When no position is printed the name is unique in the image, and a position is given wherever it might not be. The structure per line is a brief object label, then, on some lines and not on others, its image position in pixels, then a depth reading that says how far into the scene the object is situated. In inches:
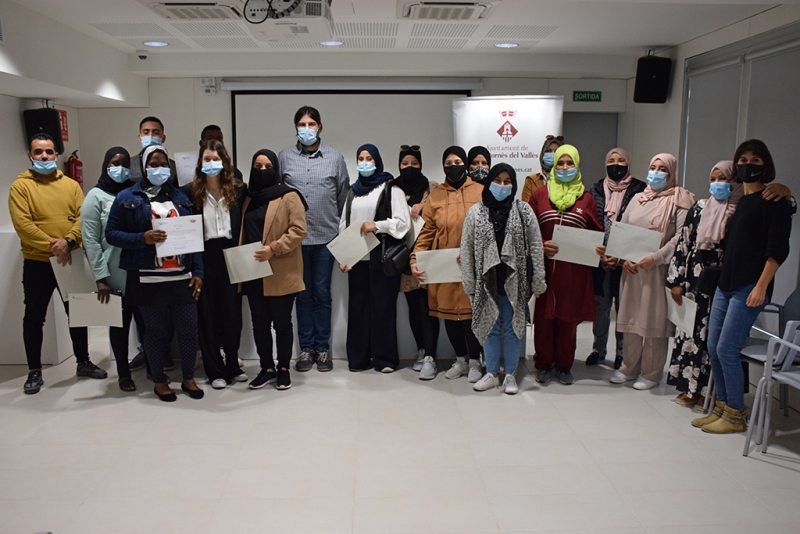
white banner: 254.8
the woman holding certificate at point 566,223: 161.5
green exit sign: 280.4
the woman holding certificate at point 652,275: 155.2
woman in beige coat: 157.8
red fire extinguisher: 263.1
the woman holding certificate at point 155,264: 146.6
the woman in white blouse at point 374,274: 169.8
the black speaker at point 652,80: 236.8
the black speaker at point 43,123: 230.2
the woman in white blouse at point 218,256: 156.1
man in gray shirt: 176.2
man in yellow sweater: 161.3
